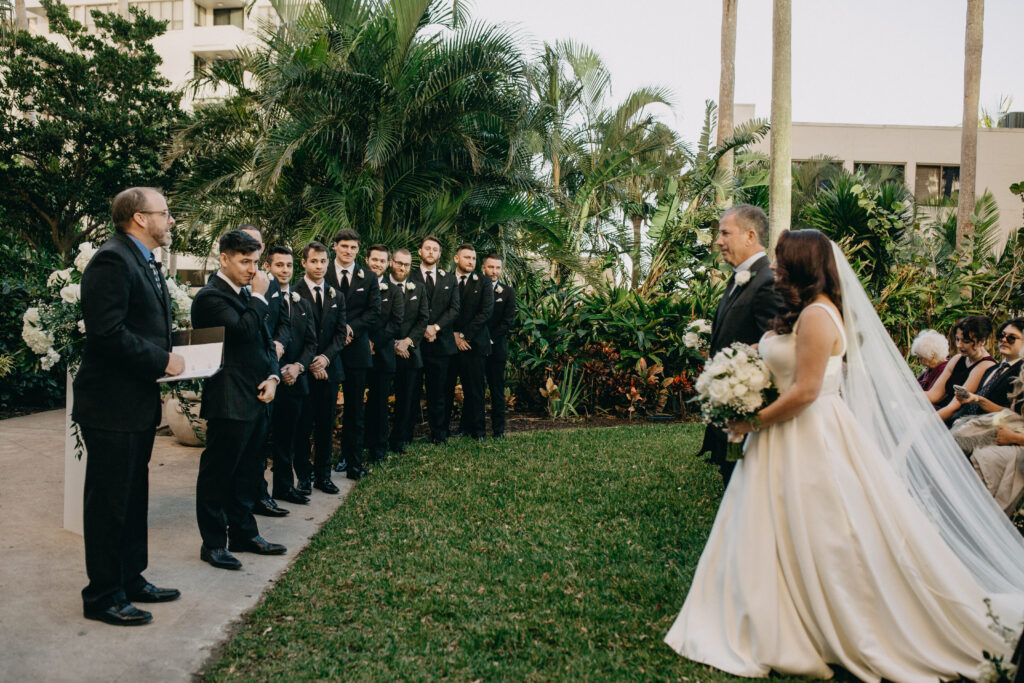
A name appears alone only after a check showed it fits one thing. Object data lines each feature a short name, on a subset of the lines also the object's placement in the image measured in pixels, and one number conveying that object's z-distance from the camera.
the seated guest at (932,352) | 7.40
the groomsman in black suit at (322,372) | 7.23
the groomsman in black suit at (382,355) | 8.68
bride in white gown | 3.74
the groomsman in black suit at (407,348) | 9.20
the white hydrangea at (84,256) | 5.22
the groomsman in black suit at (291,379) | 6.68
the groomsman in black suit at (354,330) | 8.02
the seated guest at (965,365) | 6.68
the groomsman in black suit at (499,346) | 10.47
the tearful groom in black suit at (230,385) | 5.11
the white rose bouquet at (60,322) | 5.11
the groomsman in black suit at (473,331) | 10.10
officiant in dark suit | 4.12
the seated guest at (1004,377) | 6.24
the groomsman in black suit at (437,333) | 9.85
